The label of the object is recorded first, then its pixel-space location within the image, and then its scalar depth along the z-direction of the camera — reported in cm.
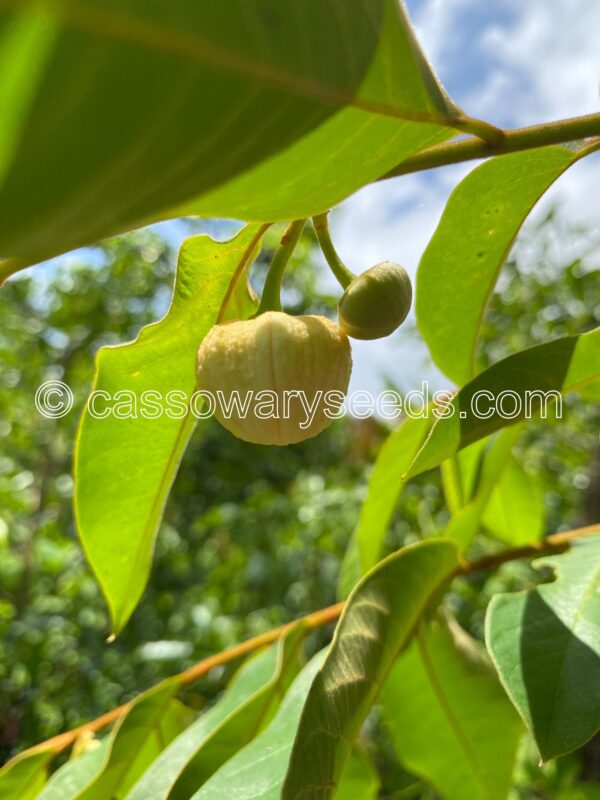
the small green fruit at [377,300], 11
